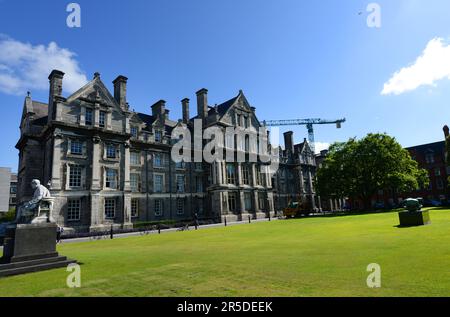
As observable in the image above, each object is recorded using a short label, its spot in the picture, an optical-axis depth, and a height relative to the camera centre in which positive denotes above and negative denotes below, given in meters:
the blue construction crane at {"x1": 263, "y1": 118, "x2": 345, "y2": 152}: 134.12 +36.93
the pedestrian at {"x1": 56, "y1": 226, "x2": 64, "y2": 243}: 24.27 -1.70
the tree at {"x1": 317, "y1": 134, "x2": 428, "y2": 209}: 44.72 +4.63
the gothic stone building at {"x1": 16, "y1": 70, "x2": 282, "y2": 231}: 31.91 +6.19
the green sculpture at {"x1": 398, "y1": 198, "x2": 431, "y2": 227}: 18.52 -1.29
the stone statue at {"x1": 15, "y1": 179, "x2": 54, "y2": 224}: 11.34 +0.32
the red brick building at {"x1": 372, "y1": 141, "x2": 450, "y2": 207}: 67.75 +5.04
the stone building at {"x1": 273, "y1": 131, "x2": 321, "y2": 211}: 64.38 +6.43
